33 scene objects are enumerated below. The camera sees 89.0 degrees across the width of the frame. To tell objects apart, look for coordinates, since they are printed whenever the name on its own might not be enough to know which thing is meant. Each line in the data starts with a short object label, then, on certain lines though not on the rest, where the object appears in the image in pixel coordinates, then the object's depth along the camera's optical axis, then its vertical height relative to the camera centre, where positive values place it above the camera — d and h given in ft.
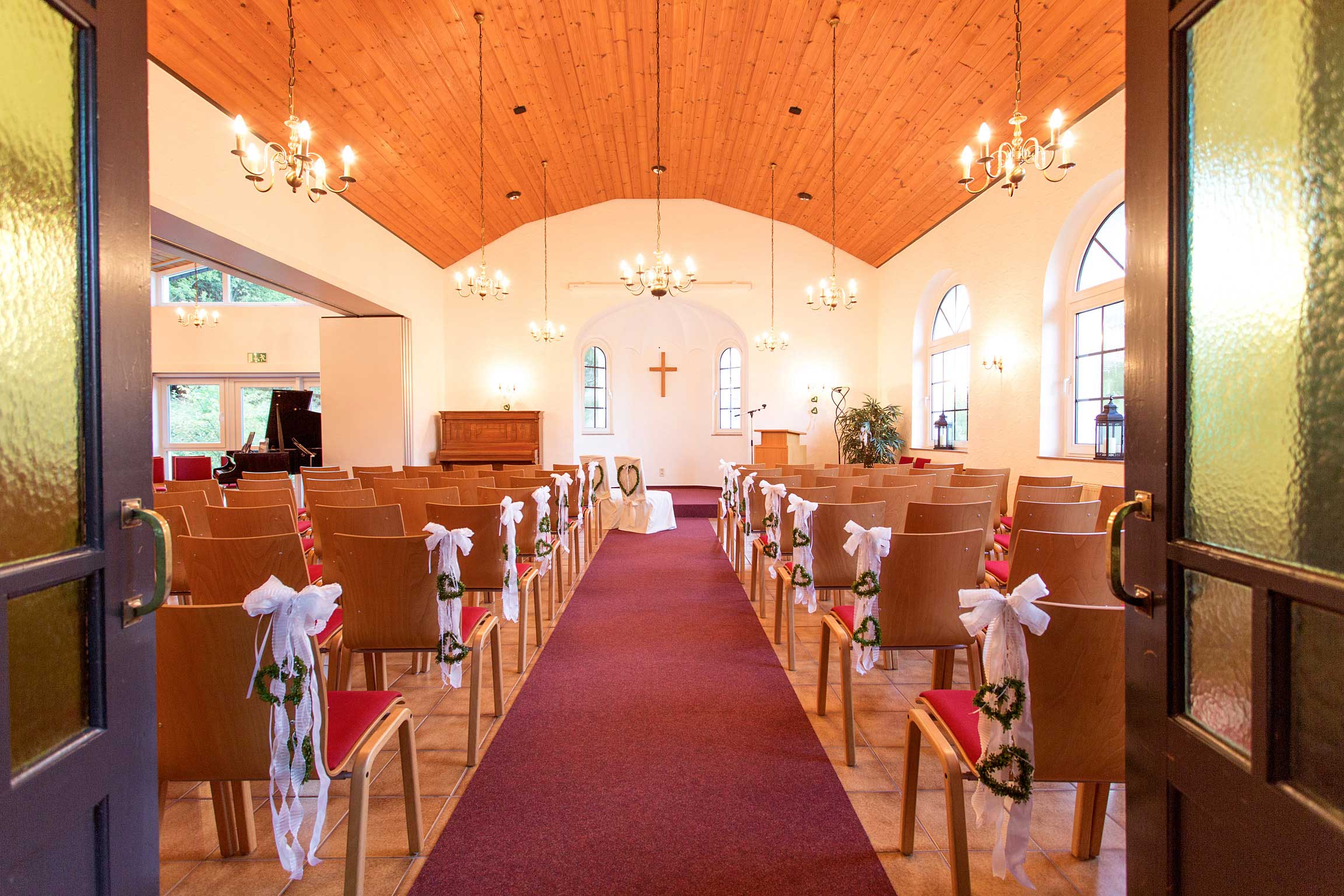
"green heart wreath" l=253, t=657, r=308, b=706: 4.66 -1.64
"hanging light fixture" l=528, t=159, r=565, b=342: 32.78 +5.63
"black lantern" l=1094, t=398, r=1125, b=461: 19.40 +0.20
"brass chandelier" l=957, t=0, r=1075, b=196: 12.98 +5.83
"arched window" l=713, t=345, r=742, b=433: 41.78 +3.09
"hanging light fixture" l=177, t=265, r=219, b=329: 37.99 +7.20
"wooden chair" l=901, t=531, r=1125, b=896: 4.63 -1.90
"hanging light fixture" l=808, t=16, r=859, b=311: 25.13 +6.16
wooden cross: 42.50 +4.47
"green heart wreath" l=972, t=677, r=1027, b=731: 4.59 -1.78
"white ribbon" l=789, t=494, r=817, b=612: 10.03 -1.60
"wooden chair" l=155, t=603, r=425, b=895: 4.68 -1.91
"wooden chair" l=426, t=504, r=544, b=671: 9.68 -1.44
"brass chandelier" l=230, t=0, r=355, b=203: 12.44 +5.53
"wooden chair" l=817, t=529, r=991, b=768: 7.50 -1.68
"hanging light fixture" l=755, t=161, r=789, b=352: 33.55 +4.97
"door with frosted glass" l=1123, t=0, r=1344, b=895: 2.67 -0.02
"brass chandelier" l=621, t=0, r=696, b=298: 22.58 +5.97
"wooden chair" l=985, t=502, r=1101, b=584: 10.10 -1.13
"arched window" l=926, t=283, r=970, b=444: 29.63 +3.55
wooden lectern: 30.27 -0.33
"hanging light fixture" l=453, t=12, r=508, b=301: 24.32 +6.39
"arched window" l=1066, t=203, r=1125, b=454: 20.22 +3.41
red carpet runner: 5.99 -3.77
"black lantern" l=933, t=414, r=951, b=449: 31.01 +0.33
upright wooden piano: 34.94 +0.42
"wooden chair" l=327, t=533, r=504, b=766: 7.35 -1.65
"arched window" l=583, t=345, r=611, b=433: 42.68 +2.91
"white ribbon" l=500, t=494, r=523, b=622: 9.81 -1.65
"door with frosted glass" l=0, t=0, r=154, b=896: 2.93 -0.06
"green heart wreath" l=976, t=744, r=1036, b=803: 4.63 -2.26
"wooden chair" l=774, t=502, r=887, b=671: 10.02 -1.50
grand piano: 30.07 +0.53
